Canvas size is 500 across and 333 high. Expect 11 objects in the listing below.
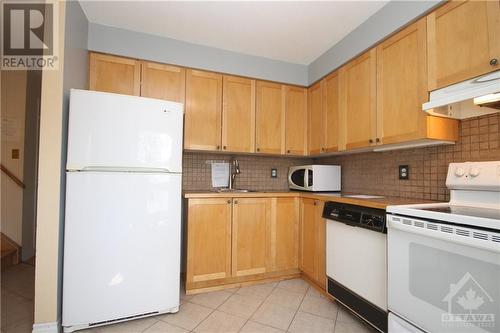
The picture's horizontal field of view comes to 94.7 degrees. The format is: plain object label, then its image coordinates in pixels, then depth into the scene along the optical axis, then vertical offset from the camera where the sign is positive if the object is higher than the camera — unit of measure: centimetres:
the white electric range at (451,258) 95 -41
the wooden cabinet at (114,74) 205 +86
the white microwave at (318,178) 241 -7
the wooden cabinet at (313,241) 204 -67
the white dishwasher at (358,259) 145 -63
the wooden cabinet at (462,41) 119 +74
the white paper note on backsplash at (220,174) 265 -5
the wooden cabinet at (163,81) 218 +85
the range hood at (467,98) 115 +41
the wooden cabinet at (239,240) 205 -67
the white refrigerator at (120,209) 151 -28
